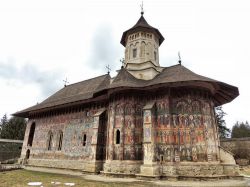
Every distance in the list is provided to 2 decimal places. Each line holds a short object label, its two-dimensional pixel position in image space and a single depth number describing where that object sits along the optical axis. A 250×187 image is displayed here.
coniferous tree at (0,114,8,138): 60.83
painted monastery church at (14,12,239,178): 14.15
